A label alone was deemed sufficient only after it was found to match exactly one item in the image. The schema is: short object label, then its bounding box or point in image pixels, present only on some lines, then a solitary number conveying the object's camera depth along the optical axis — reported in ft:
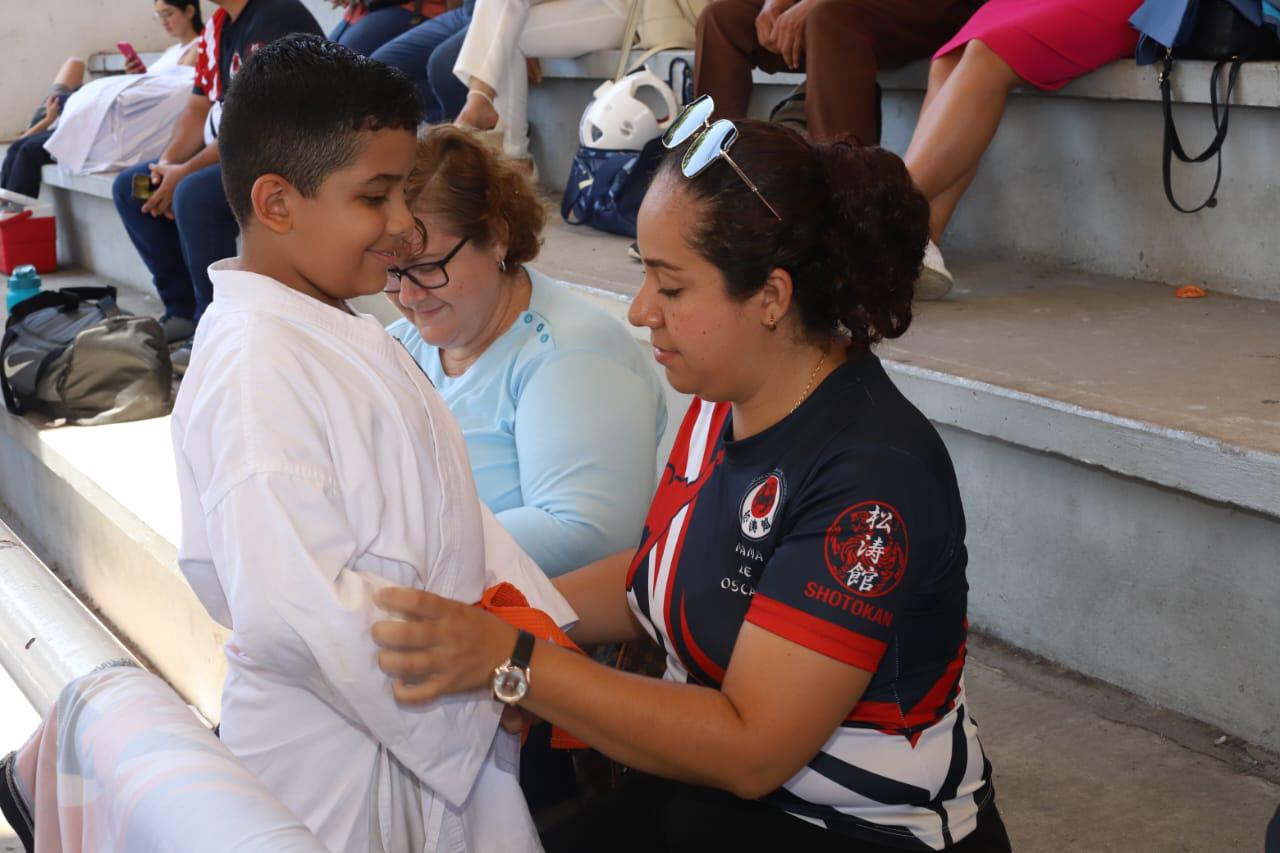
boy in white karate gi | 3.60
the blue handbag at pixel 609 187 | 12.51
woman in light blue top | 5.72
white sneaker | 9.07
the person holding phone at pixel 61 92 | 19.36
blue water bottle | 16.84
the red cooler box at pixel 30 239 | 20.26
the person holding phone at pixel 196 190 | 13.61
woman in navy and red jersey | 3.95
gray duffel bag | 12.68
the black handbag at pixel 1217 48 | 8.53
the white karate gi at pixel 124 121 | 18.52
